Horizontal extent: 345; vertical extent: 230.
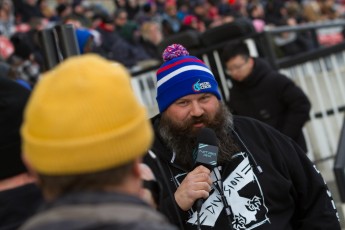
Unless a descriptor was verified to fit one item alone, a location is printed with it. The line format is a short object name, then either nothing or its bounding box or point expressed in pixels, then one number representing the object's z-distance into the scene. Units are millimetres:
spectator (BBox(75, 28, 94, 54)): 4930
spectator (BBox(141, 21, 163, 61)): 13148
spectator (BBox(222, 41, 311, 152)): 6555
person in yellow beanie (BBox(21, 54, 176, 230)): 1698
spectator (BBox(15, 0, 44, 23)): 14281
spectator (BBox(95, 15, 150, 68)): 11795
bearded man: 3373
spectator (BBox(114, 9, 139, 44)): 13294
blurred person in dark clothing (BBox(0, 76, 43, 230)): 2412
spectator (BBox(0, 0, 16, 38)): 12865
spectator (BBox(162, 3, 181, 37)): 13733
